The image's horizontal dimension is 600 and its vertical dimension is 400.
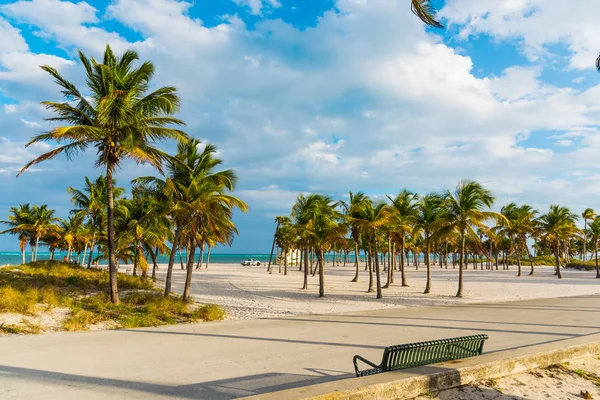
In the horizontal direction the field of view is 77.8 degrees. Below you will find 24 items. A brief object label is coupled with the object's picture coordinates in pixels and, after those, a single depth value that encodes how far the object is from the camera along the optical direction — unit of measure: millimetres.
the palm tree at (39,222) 41719
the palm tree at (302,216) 24859
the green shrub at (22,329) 11000
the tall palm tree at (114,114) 14789
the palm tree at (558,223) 43031
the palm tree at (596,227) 44406
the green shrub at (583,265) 56459
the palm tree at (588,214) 51112
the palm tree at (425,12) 4270
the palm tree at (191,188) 17594
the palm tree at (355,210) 23641
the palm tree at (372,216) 23016
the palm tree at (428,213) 26172
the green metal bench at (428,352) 5602
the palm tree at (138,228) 26781
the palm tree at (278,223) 52750
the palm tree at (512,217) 48750
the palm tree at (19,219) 41125
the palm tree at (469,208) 23062
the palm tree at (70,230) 41734
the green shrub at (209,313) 14098
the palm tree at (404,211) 26617
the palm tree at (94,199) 29114
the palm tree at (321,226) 24125
